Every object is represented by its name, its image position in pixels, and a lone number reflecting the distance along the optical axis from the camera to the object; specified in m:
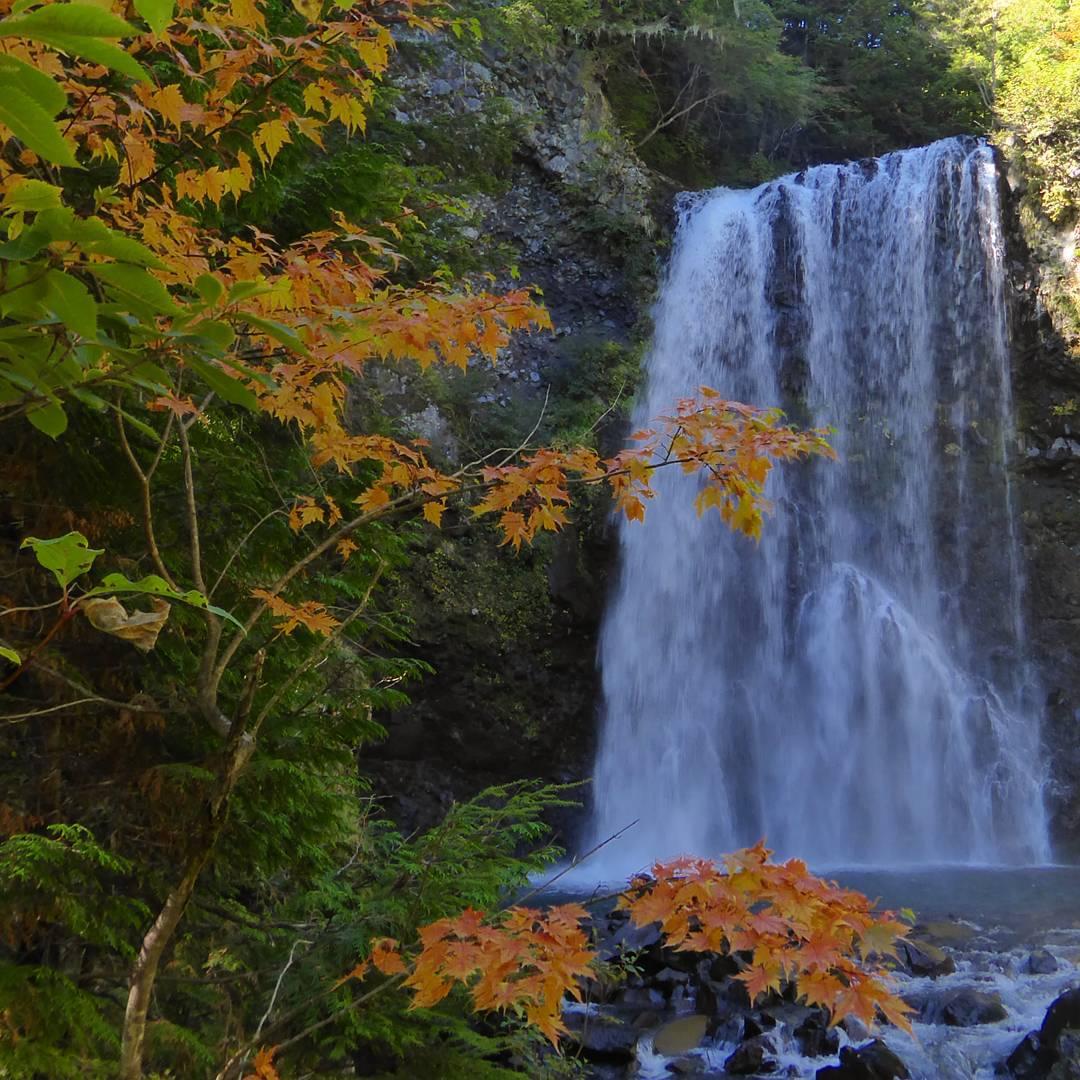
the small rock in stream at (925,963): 6.43
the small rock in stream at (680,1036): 5.61
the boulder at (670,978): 6.42
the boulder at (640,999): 6.24
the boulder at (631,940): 6.64
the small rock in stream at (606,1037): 5.51
